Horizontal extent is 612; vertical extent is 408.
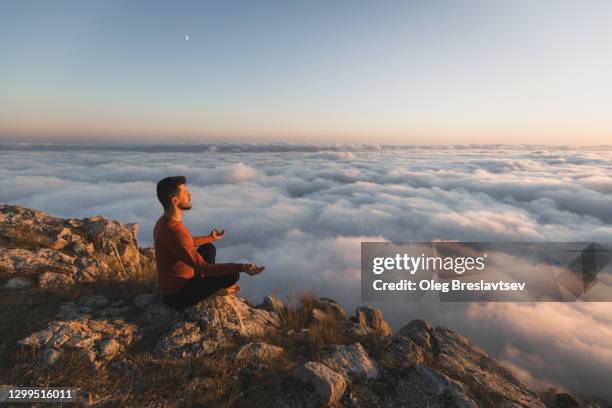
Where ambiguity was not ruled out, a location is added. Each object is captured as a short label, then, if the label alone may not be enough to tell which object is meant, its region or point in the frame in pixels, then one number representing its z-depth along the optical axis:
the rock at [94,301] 4.84
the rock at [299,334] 4.93
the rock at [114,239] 7.05
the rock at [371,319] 6.75
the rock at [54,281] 5.08
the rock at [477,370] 4.83
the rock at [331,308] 6.73
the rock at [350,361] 4.04
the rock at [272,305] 6.25
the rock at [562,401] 5.72
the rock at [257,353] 3.98
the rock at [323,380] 3.45
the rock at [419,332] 5.93
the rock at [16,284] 4.88
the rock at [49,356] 3.42
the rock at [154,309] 4.61
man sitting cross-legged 3.73
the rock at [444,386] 3.86
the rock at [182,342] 3.95
